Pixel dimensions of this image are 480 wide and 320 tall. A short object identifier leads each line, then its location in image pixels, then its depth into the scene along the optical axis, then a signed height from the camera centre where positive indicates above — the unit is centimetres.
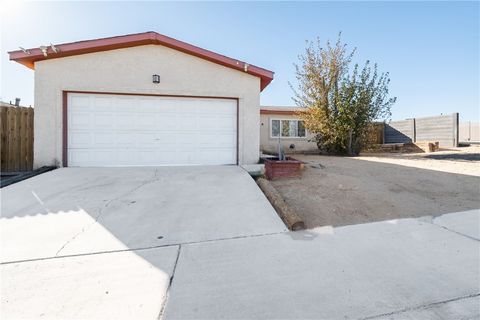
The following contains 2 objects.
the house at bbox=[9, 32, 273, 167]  721 +148
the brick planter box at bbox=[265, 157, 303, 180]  631 -44
